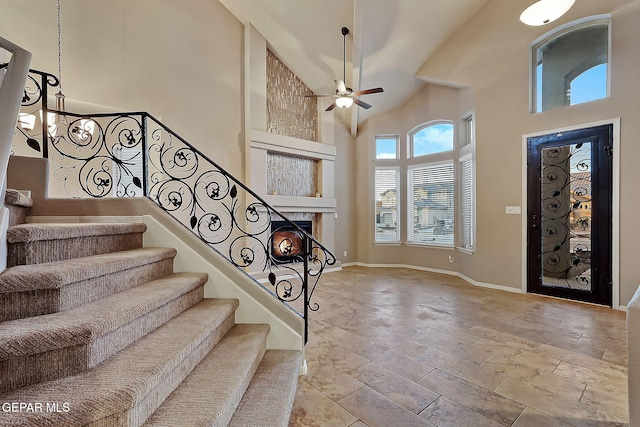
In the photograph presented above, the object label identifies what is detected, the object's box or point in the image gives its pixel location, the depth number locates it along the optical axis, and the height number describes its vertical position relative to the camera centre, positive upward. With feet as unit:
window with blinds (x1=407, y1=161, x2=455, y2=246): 19.93 +0.44
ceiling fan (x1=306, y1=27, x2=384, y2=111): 14.30 +5.93
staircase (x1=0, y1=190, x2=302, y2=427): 3.32 -2.09
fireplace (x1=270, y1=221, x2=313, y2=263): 19.77 -2.13
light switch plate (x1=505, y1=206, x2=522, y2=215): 14.77 -0.03
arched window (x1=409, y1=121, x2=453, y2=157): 19.96 +5.26
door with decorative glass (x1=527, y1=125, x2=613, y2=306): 12.53 -0.23
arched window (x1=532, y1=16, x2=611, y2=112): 12.82 +6.98
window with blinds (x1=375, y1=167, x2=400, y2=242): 22.71 +0.46
